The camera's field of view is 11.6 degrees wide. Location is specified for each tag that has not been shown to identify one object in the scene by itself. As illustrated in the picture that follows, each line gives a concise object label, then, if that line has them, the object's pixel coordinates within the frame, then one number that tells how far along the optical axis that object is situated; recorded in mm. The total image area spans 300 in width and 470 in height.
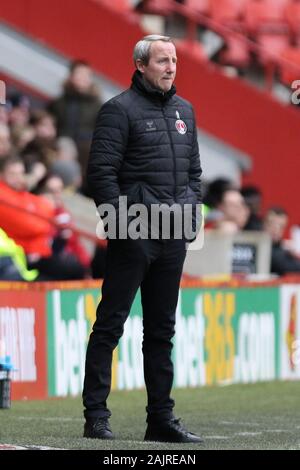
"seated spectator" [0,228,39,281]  12398
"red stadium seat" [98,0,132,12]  19856
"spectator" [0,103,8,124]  15383
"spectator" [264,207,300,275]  16047
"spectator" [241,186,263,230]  16562
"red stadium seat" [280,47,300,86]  20336
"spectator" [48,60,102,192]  16625
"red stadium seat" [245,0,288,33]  21219
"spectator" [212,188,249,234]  15488
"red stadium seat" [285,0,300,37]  21406
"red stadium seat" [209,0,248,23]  21094
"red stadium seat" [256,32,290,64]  21500
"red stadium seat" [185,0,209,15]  20891
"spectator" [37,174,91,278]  13148
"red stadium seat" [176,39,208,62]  20000
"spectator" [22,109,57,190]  14420
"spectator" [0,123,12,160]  13695
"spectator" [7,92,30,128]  15851
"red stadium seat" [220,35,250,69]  20484
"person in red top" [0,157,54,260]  12930
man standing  8117
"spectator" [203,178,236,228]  15596
